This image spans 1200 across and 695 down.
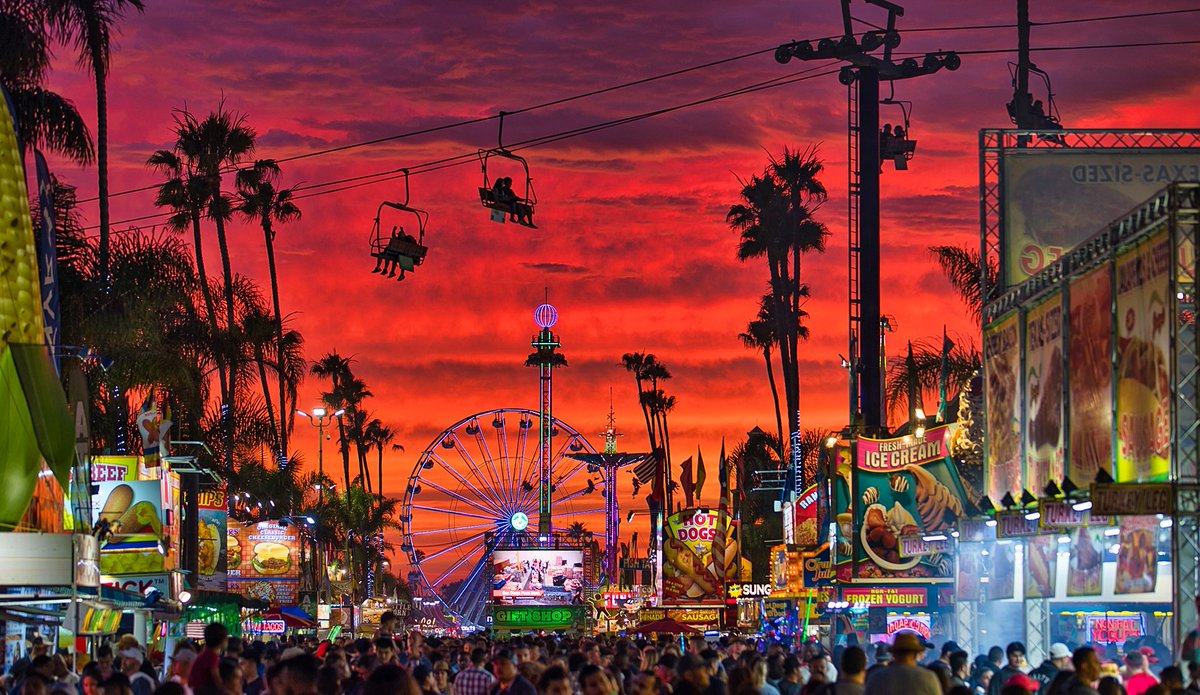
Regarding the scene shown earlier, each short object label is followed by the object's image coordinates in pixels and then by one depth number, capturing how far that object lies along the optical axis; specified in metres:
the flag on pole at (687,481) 90.25
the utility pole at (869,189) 55.53
